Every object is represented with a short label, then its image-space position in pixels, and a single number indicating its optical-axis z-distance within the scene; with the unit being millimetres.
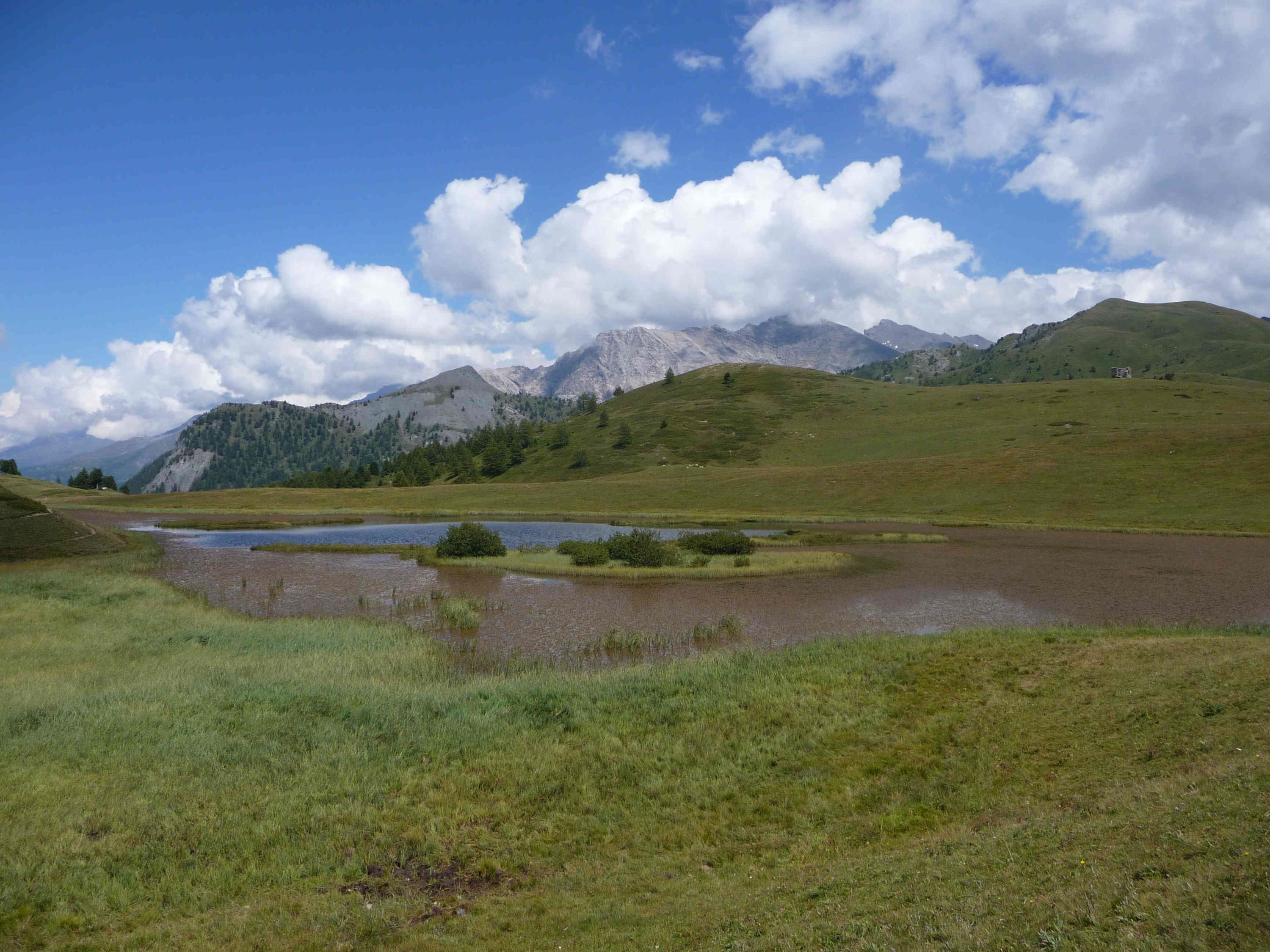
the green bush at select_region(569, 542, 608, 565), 49156
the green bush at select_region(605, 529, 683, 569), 48344
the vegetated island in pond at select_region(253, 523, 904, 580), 46719
